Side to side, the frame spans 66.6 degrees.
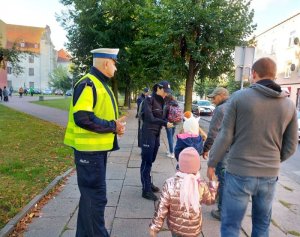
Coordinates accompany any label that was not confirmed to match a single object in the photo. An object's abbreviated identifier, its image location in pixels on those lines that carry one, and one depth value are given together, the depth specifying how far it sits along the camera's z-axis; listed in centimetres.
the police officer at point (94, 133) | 219
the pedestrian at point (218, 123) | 312
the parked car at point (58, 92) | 6054
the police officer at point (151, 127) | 369
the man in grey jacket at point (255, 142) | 195
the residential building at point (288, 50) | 2371
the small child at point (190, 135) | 398
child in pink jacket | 198
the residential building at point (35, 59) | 6461
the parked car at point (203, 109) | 2155
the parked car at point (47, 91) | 6085
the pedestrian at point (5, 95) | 2472
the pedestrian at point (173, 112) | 491
